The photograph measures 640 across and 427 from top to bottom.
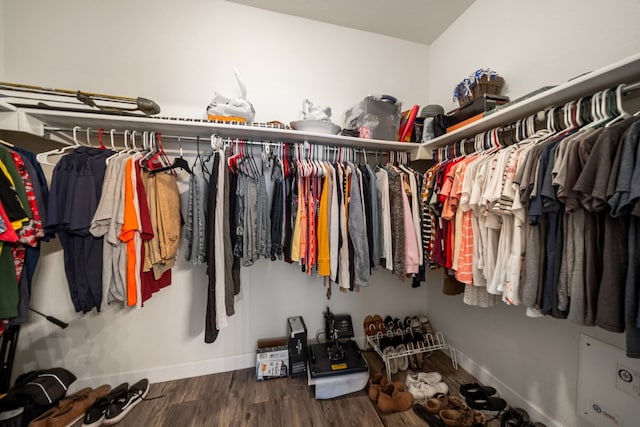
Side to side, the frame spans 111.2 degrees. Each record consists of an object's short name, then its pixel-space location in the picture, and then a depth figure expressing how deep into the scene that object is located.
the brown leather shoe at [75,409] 1.22
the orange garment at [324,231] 1.31
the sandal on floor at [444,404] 1.34
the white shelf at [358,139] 0.82
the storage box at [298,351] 1.60
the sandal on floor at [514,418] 1.23
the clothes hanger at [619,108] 0.78
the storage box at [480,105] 1.28
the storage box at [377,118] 1.58
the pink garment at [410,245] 1.39
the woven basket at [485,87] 1.35
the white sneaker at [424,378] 1.55
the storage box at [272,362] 1.59
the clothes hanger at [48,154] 1.18
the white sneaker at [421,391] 1.46
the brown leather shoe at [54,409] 1.19
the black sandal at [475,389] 1.45
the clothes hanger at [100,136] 1.25
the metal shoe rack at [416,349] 1.68
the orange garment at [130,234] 1.11
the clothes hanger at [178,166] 1.26
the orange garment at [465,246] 1.16
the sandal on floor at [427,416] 1.25
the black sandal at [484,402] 1.35
